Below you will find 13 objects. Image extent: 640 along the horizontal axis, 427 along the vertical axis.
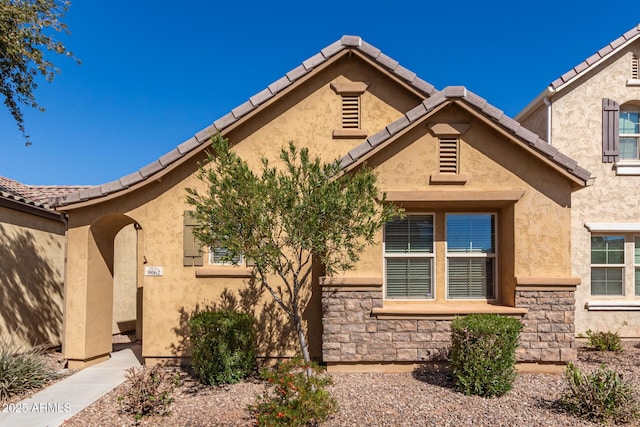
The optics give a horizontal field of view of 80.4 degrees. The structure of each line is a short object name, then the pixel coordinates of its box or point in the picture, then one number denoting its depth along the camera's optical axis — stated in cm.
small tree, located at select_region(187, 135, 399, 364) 532
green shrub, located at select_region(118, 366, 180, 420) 548
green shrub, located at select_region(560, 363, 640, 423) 523
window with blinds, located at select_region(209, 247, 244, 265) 815
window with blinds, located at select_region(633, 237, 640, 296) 1012
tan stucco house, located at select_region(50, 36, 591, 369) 716
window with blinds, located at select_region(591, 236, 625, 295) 1011
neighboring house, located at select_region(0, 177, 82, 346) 873
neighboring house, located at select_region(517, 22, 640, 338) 998
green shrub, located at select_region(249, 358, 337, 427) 464
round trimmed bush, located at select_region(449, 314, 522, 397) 609
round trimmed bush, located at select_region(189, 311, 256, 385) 677
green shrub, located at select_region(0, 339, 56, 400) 650
